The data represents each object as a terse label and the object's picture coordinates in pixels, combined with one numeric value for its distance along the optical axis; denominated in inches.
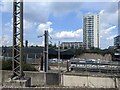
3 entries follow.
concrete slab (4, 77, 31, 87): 270.4
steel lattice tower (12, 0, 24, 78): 288.1
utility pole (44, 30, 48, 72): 585.2
